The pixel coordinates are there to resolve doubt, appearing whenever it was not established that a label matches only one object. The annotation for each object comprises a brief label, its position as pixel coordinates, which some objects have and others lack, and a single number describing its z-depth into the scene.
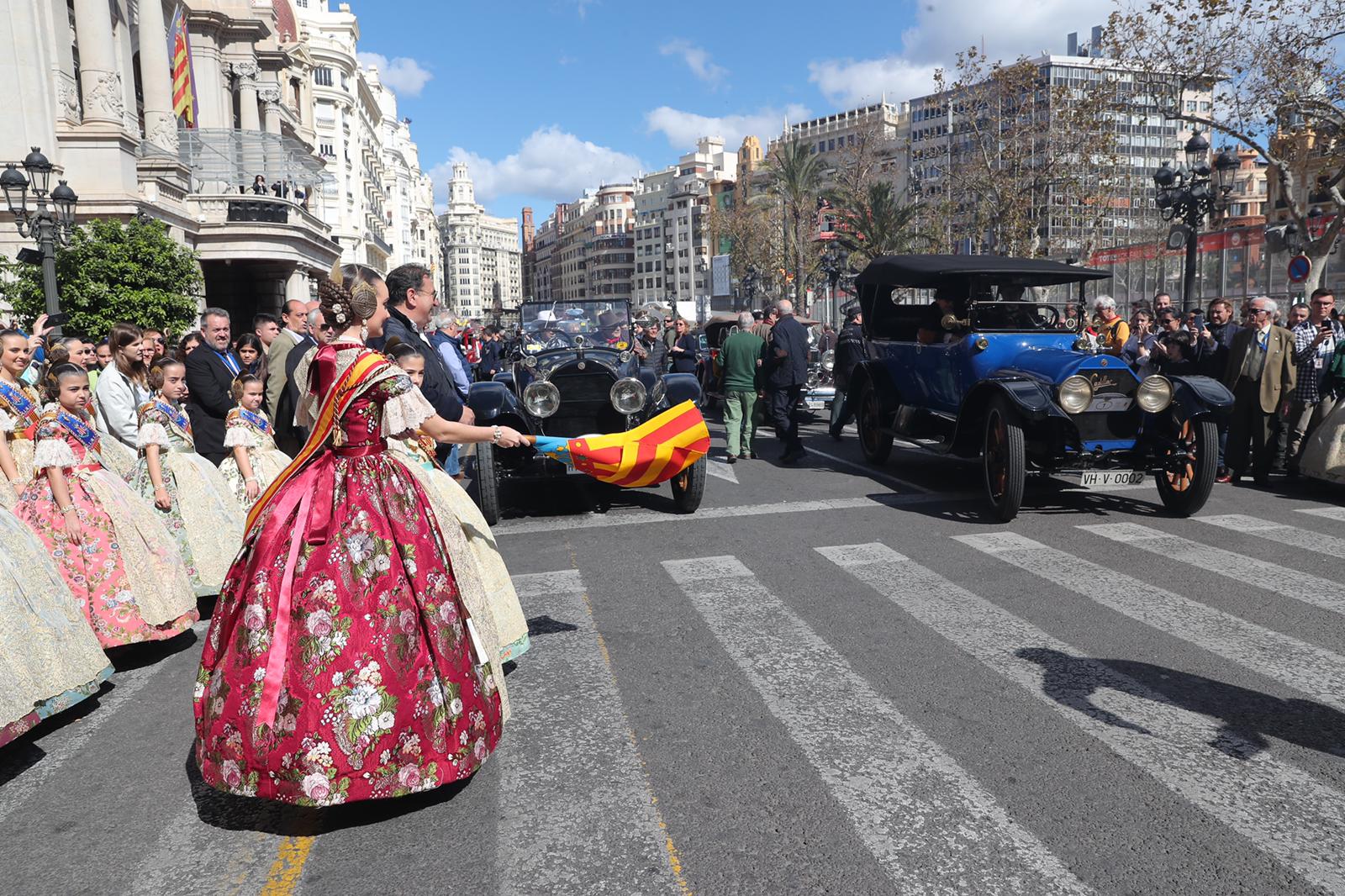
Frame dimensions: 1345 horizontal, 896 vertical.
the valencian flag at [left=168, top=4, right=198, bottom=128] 29.80
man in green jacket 11.55
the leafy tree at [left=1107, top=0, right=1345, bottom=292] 16.92
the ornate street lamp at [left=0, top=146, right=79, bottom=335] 12.25
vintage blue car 7.71
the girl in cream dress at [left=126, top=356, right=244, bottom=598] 5.55
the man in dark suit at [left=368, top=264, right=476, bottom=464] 4.71
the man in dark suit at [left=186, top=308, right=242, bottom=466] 6.84
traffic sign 14.59
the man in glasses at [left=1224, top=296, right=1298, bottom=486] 9.27
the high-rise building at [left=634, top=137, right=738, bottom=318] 140.12
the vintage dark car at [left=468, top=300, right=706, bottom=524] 8.56
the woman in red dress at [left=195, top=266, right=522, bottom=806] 3.03
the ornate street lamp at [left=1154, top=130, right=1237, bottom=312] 15.93
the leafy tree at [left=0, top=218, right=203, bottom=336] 15.73
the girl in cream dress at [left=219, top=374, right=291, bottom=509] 5.93
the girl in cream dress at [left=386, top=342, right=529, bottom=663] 3.98
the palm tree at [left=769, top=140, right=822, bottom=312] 46.28
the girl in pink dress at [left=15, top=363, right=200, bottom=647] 4.73
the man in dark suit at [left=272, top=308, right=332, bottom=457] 6.39
